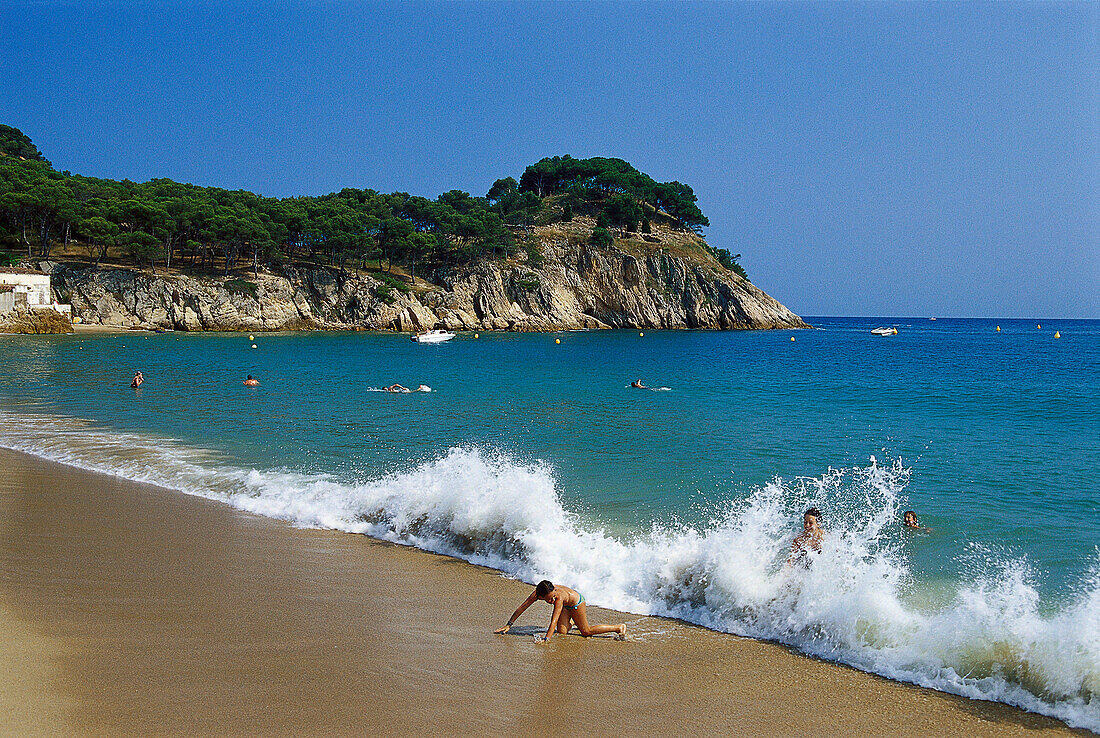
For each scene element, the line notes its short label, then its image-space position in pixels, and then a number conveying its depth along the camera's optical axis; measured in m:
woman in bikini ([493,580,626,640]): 7.71
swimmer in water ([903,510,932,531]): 11.66
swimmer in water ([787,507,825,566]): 8.81
